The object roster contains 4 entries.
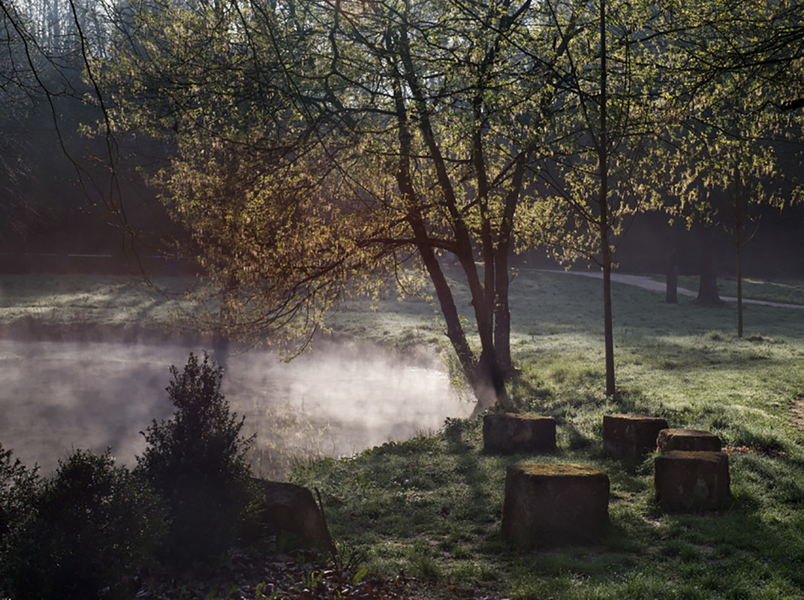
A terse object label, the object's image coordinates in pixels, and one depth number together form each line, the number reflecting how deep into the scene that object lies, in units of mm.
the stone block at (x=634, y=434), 7855
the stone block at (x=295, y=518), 6062
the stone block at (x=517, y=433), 8969
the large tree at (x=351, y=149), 10680
